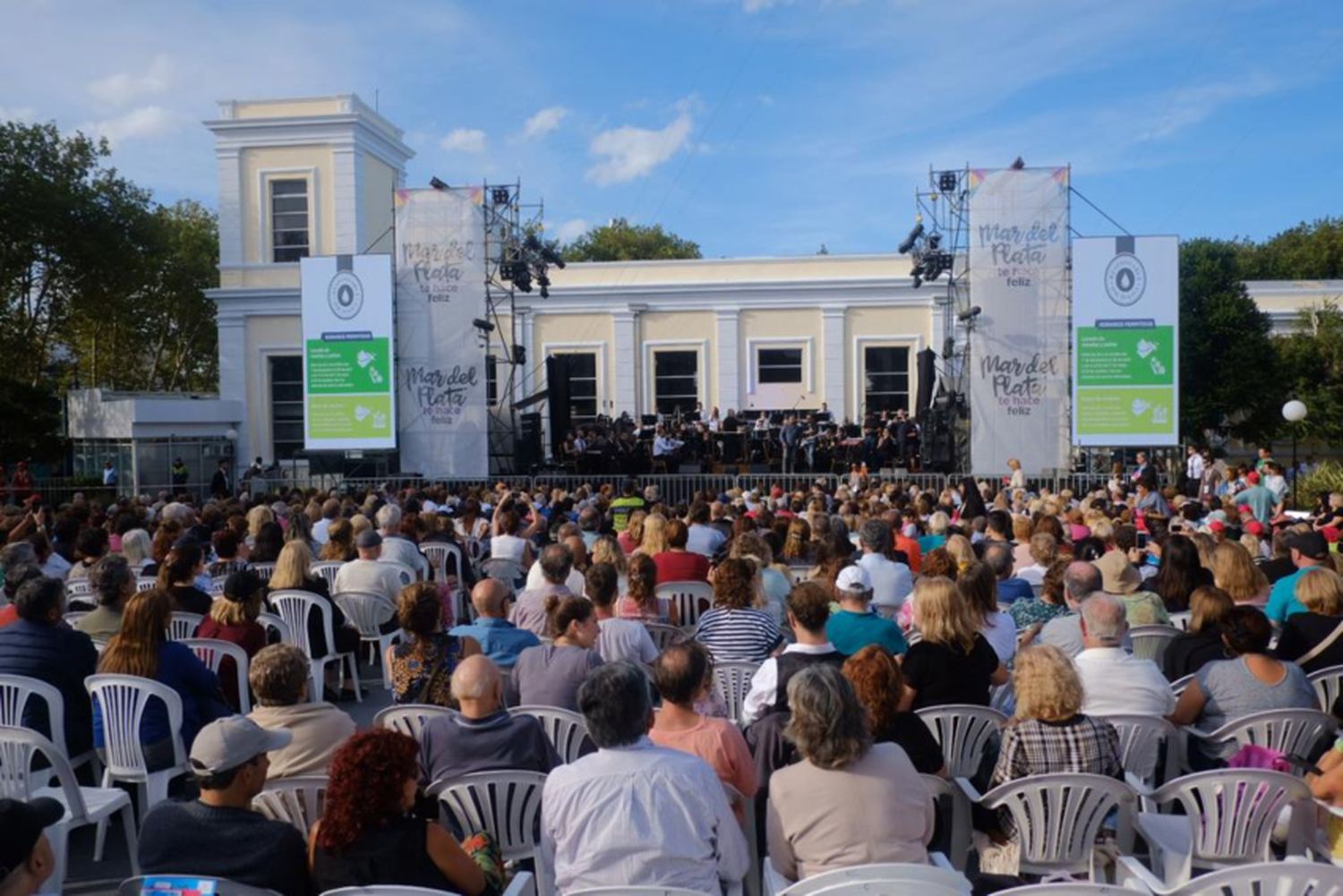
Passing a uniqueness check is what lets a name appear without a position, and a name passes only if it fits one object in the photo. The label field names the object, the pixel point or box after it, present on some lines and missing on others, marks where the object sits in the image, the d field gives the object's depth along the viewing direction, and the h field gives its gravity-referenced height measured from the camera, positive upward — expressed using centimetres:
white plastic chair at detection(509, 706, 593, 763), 393 -110
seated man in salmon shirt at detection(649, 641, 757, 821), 337 -94
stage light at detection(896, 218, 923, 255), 1817 +305
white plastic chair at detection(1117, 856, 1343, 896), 230 -98
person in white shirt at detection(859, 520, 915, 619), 636 -93
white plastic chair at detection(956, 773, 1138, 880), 332 -121
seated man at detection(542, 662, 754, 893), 284 -101
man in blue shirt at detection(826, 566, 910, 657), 465 -86
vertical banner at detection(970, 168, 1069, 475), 1727 +163
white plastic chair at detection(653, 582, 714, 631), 656 -102
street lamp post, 1638 +11
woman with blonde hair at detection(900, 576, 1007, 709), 418 -90
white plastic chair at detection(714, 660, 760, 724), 477 -112
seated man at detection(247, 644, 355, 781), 352 -93
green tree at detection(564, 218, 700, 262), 4716 +783
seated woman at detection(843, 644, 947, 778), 346 -89
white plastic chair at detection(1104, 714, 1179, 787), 390 -115
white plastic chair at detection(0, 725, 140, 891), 352 -121
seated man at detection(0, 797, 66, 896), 229 -88
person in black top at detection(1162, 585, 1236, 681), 441 -90
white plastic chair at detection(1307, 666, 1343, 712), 443 -108
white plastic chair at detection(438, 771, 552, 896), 332 -116
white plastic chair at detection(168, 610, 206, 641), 554 -99
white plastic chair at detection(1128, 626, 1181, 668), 520 -106
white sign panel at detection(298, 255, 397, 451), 1786 +124
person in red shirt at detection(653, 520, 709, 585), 673 -87
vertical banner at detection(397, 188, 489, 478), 1862 +149
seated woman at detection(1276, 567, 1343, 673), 462 -89
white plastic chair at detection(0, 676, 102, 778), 424 -105
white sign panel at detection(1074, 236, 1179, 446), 1617 +117
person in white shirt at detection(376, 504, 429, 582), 791 -86
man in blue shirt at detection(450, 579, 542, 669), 493 -93
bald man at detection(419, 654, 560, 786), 342 -97
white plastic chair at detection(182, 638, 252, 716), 488 -101
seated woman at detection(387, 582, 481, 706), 445 -93
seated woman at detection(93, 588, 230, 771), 427 -92
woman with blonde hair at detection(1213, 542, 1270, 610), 541 -79
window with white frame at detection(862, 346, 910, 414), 2502 +95
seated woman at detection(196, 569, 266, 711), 504 -89
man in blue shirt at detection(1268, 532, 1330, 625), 558 -78
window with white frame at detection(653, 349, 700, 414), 2556 +104
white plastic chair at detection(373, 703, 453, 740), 392 -104
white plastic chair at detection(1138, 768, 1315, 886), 327 -122
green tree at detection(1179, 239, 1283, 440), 2556 +145
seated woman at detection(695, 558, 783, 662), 498 -91
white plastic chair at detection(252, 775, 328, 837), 321 -110
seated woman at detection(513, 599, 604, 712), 428 -93
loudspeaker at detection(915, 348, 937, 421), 1938 +79
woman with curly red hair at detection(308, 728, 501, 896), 260 -96
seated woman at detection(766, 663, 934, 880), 292 -100
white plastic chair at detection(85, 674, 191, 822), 424 -116
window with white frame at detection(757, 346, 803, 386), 2531 +132
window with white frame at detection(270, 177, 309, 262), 2584 +494
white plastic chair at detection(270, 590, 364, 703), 628 -108
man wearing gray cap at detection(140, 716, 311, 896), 266 -99
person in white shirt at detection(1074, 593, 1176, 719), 402 -94
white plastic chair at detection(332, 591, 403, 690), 704 -119
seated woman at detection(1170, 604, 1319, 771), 394 -97
